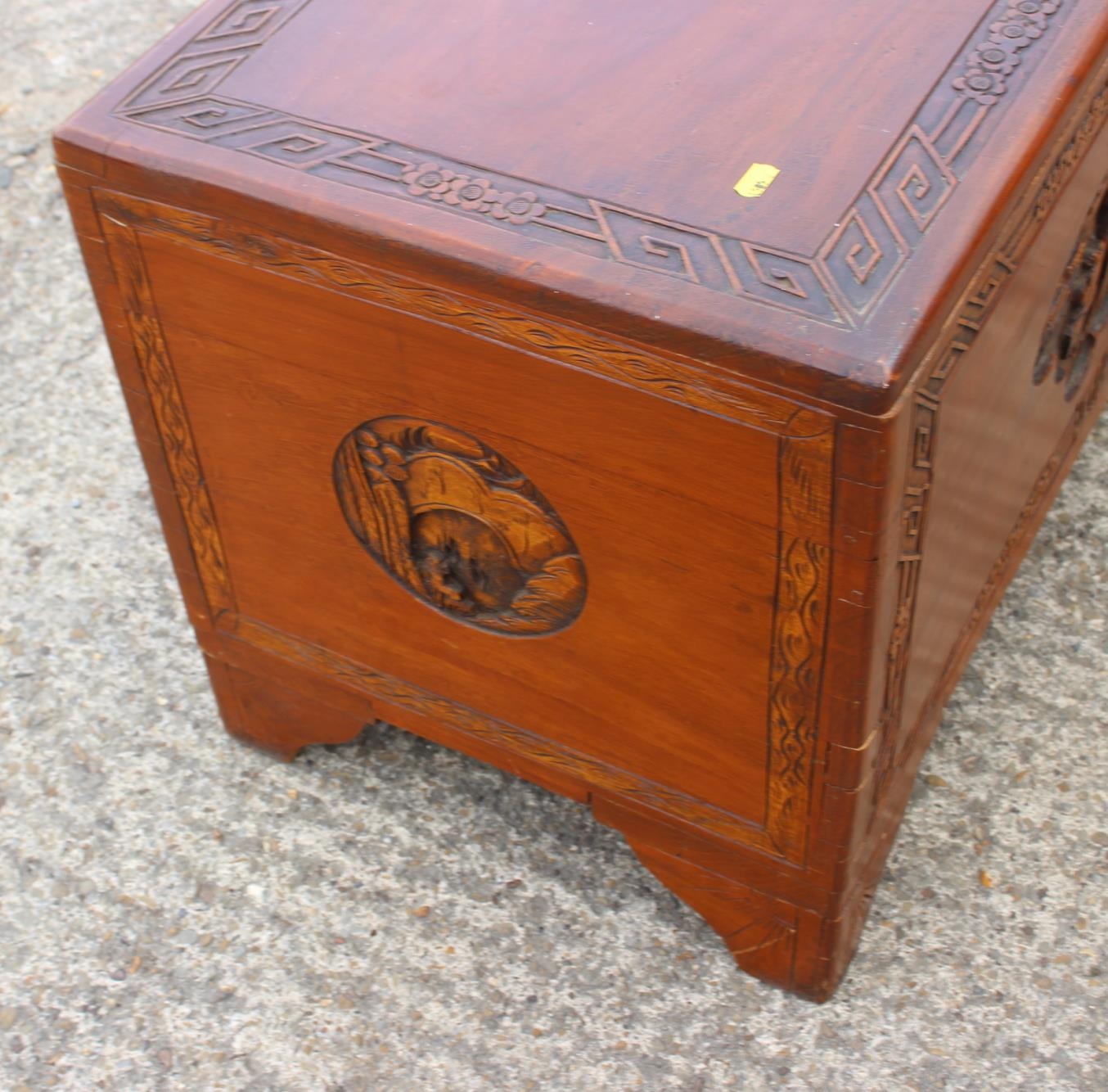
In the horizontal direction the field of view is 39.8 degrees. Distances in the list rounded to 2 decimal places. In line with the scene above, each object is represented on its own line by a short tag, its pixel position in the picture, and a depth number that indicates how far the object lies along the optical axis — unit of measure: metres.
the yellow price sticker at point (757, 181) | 1.07
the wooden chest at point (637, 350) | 1.03
